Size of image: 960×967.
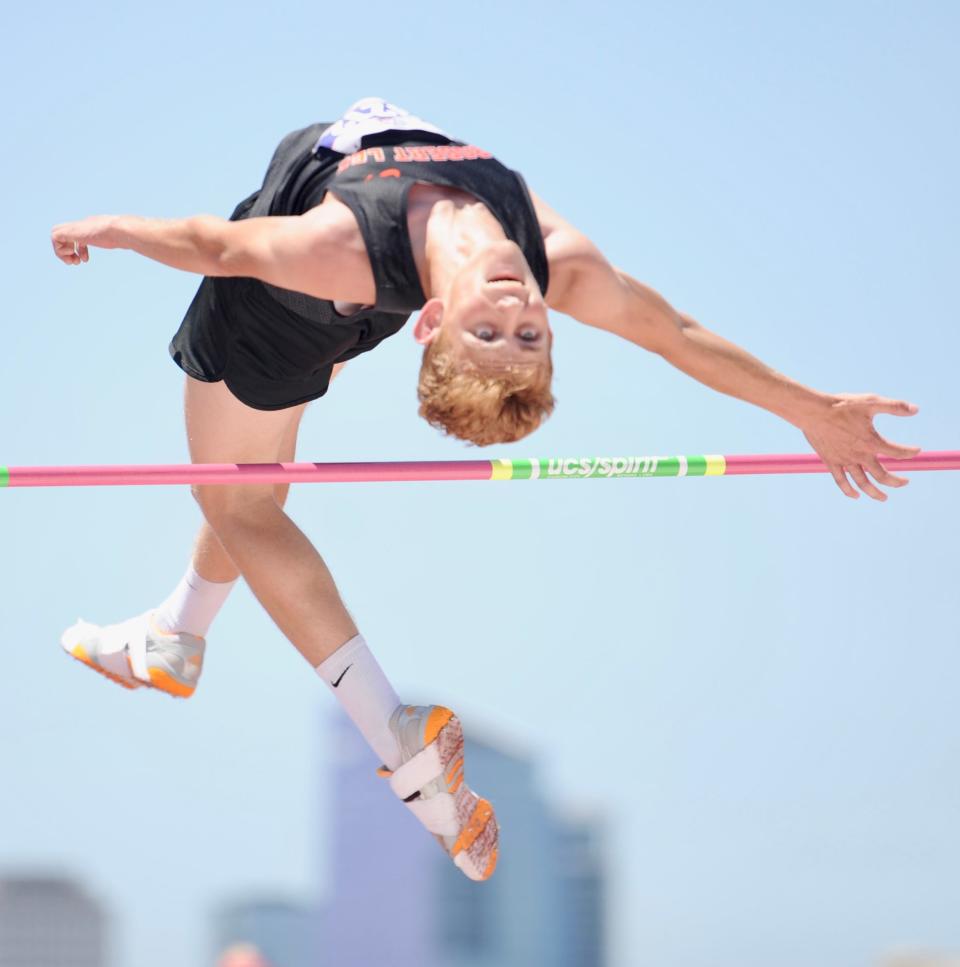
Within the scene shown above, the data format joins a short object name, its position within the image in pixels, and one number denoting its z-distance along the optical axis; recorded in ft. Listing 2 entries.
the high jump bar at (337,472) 28.89
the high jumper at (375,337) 24.89
